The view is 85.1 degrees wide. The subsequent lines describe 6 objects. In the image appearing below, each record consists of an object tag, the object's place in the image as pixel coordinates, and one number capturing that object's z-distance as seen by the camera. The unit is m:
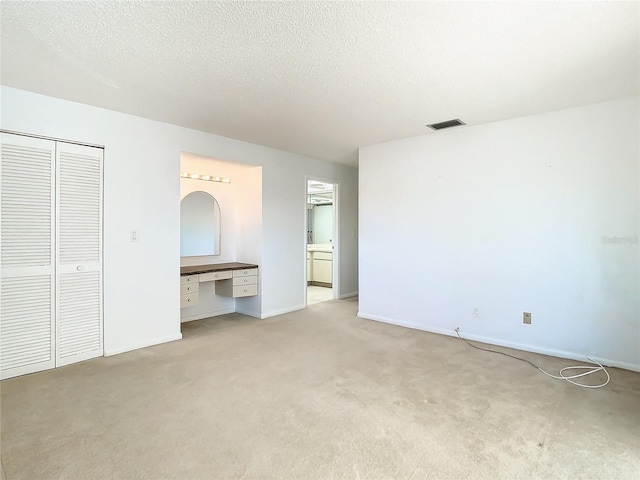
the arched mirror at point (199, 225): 4.63
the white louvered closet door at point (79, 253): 3.08
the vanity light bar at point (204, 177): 4.57
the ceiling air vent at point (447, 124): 3.66
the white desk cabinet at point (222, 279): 4.11
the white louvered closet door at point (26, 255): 2.80
